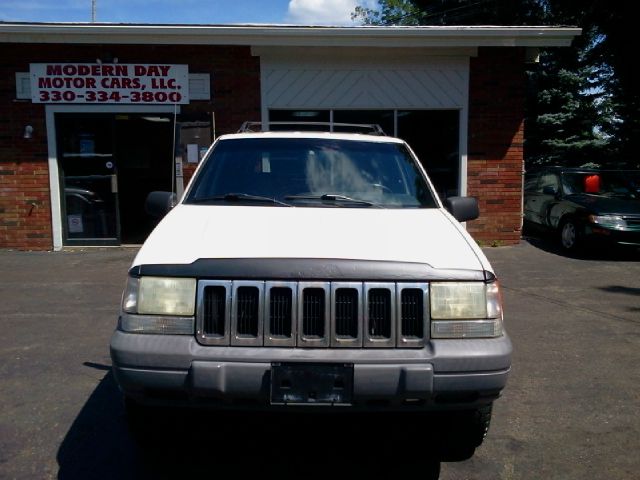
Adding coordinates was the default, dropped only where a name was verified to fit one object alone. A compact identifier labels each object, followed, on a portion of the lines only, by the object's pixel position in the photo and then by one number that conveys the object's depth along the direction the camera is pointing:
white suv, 2.82
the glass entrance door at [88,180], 10.73
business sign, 10.42
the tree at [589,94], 19.34
